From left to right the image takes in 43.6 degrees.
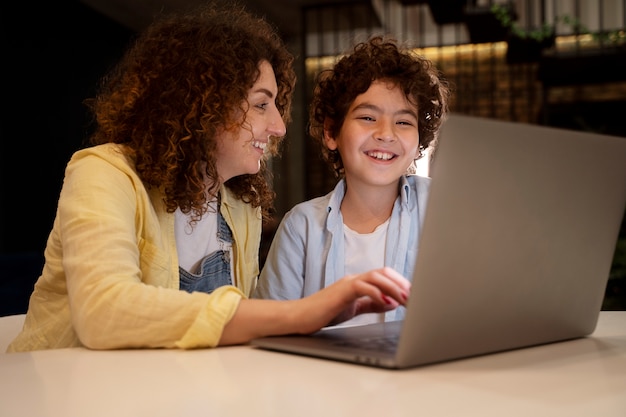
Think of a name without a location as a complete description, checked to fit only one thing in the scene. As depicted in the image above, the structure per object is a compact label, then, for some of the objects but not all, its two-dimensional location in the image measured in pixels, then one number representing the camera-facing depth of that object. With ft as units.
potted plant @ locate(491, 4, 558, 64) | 19.48
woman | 3.33
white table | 2.21
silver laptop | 2.54
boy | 5.93
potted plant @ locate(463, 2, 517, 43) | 21.01
